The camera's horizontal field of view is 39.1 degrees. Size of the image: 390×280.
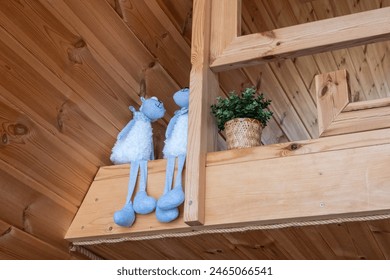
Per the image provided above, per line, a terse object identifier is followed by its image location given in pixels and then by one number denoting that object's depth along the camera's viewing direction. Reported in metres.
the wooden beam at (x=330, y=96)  1.45
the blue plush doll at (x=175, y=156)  1.52
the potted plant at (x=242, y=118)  1.58
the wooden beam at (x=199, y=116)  1.48
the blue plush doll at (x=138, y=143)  1.65
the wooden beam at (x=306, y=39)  1.50
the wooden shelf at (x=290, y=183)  1.35
